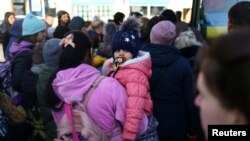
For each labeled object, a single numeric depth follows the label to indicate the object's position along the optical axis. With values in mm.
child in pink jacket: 2381
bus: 5145
